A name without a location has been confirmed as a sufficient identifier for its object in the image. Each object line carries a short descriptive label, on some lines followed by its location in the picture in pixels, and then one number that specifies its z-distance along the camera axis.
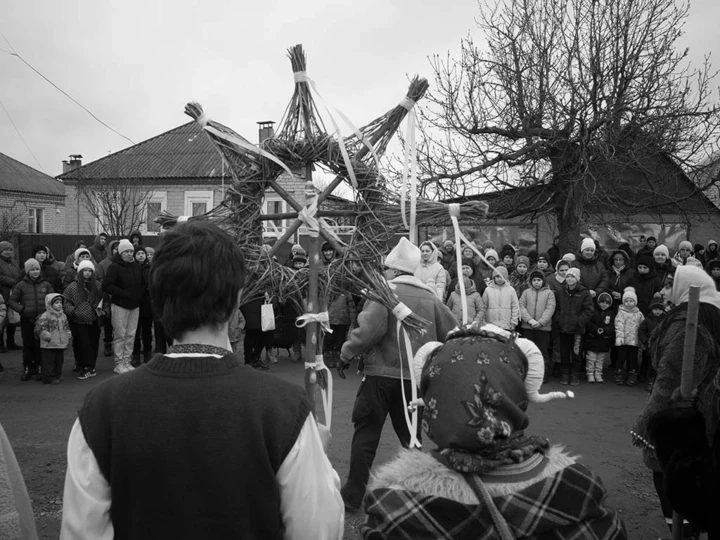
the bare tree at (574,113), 15.44
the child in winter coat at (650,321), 9.20
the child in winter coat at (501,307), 9.41
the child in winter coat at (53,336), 8.98
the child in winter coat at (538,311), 9.43
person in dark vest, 1.71
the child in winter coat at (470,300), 9.69
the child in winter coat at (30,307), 9.45
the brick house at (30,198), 37.41
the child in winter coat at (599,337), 9.43
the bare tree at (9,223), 25.61
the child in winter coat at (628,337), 9.44
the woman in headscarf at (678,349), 3.87
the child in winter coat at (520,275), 10.20
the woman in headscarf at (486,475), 1.93
